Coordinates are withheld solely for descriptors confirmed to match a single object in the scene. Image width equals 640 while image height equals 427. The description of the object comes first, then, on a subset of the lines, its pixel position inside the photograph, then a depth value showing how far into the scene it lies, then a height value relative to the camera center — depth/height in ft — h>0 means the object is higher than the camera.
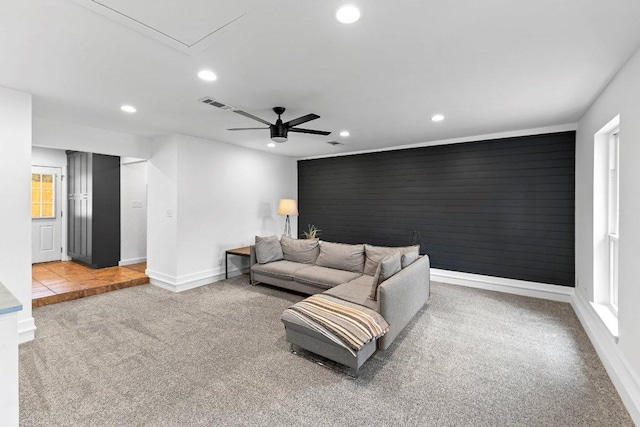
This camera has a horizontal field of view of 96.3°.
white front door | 20.30 -0.12
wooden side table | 17.10 -2.40
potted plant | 21.60 -1.52
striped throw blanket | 7.84 -3.14
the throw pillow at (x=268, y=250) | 16.29 -2.13
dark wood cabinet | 18.92 +0.24
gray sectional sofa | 8.84 -2.94
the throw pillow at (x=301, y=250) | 16.37 -2.17
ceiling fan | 11.02 +3.28
